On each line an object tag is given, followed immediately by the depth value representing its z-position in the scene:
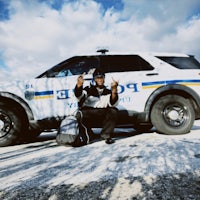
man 3.56
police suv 3.83
